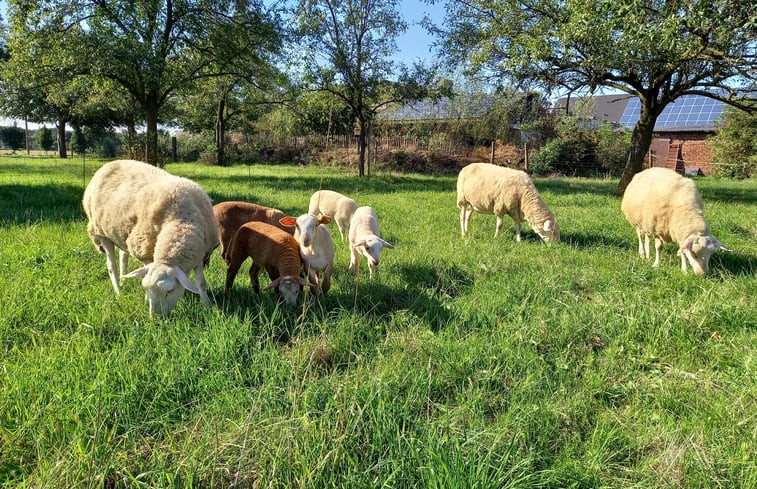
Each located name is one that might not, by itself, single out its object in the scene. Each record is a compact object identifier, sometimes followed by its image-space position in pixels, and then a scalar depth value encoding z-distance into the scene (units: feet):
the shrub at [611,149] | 79.36
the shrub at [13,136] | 155.12
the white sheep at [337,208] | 23.65
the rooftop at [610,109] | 137.31
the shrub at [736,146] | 77.36
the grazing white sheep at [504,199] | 24.07
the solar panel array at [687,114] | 102.12
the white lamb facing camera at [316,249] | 14.99
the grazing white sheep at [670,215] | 16.97
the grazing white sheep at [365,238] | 16.08
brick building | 91.81
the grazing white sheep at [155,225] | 11.46
